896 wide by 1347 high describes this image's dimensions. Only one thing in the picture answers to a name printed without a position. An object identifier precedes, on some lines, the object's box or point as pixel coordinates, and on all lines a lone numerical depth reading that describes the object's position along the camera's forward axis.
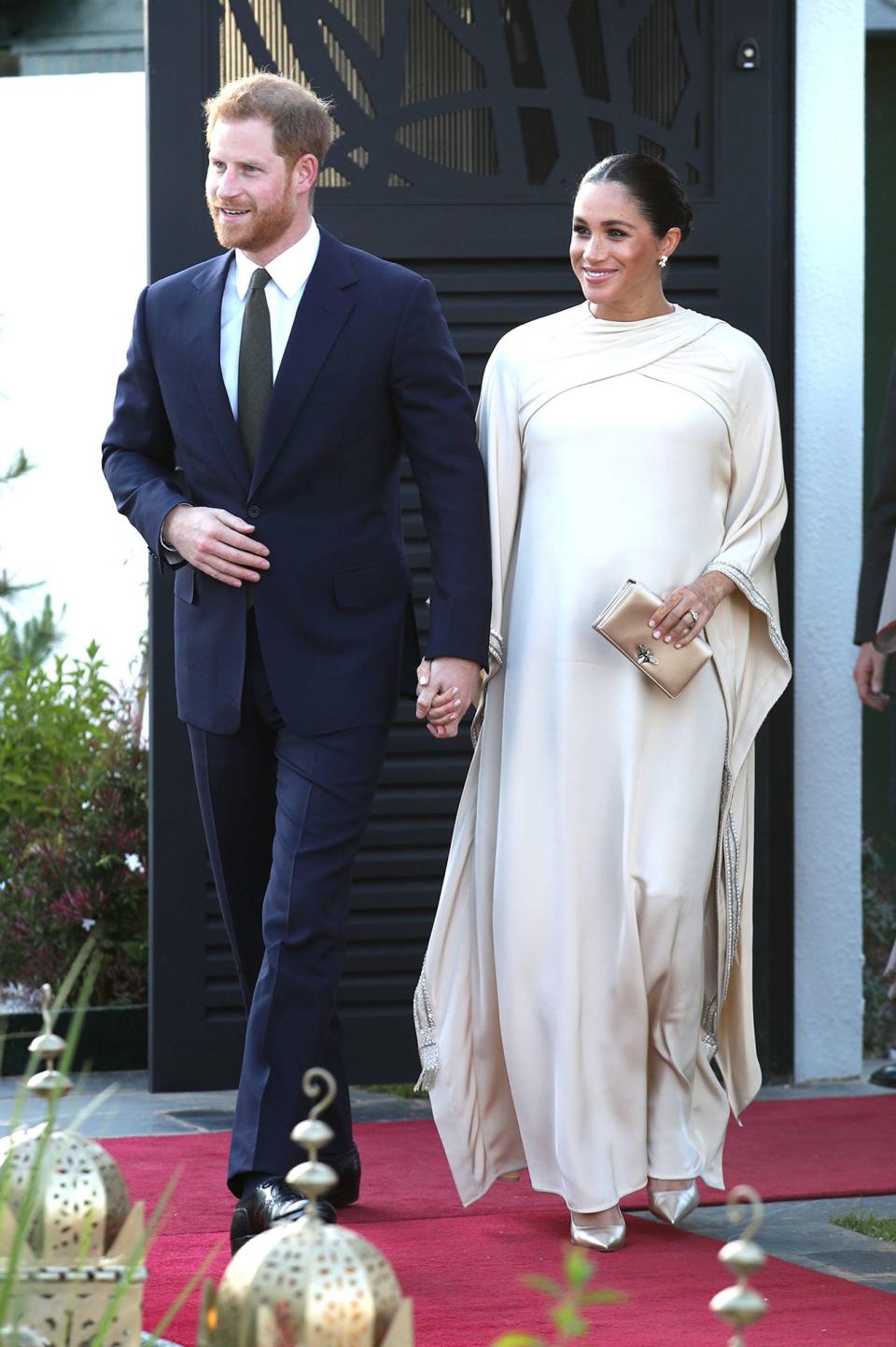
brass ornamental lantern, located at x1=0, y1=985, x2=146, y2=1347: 3.39
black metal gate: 9.67
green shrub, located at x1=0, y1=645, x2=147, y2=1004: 10.98
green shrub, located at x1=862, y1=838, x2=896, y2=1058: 11.29
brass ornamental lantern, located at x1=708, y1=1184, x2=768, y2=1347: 2.72
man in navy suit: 7.04
